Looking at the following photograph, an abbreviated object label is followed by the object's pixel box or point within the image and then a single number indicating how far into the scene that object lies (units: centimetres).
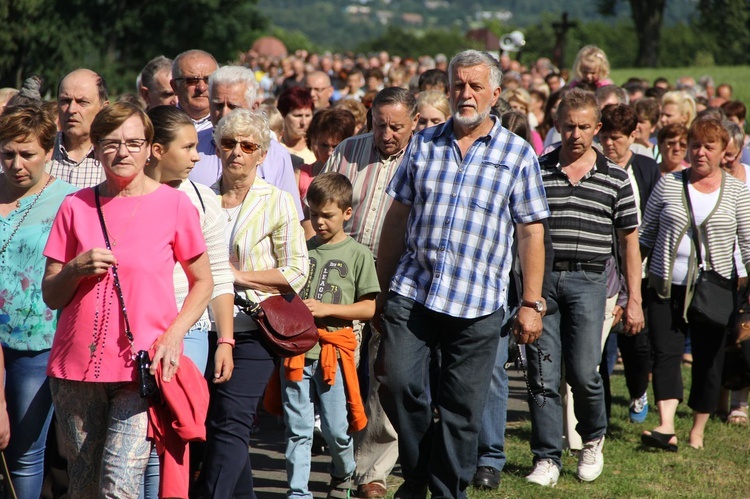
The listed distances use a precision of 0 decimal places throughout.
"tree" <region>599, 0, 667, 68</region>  12287
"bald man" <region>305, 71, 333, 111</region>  2170
